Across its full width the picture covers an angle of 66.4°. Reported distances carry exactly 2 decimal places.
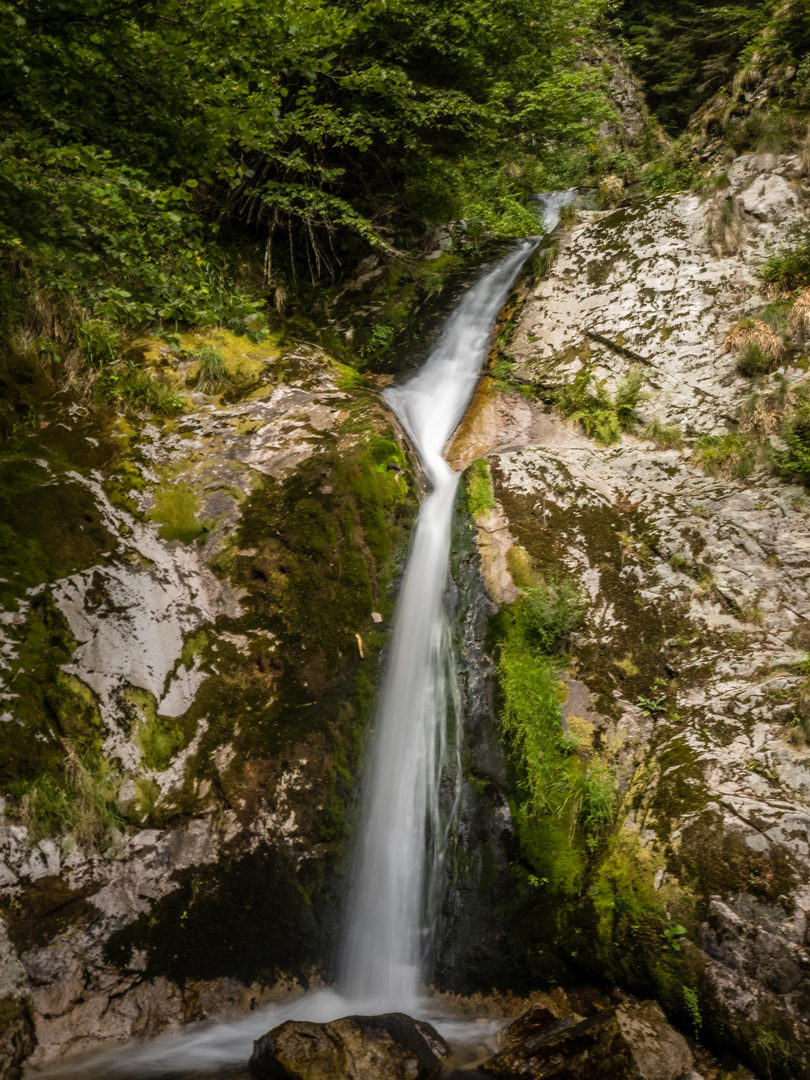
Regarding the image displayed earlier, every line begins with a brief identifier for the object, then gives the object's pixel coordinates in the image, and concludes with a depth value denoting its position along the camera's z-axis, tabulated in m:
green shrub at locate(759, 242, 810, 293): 6.69
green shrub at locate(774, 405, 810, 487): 5.36
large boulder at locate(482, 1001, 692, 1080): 3.22
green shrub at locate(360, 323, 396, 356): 9.05
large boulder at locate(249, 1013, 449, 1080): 3.43
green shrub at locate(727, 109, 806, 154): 7.81
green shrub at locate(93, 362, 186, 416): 6.04
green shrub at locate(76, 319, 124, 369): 6.10
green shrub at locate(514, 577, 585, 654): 5.04
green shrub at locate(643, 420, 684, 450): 6.36
